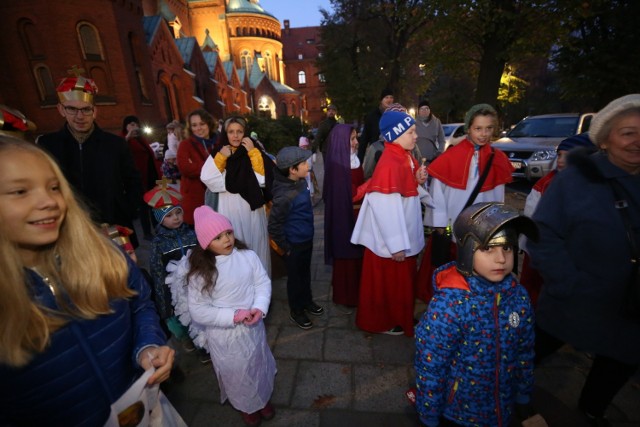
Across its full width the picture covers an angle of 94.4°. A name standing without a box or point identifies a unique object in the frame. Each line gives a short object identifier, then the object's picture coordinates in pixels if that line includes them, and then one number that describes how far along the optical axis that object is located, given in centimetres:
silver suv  782
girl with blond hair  108
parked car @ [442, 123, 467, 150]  1293
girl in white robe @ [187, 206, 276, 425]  213
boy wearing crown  286
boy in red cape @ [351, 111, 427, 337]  272
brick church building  1496
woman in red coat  397
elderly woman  174
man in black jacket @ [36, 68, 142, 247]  273
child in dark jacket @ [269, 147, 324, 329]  300
